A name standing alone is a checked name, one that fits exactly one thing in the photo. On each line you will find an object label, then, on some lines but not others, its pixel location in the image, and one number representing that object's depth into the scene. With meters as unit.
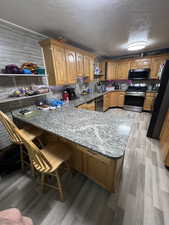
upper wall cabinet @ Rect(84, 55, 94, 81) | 2.97
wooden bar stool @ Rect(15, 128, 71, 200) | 0.95
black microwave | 3.99
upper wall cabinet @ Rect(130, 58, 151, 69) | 3.92
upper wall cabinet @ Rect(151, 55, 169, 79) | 3.67
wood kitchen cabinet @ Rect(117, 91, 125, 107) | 4.57
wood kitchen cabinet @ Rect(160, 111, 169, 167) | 1.72
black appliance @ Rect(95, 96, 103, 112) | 3.45
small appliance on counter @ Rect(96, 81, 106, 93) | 4.38
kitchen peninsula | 0.94
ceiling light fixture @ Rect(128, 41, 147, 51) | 2.68
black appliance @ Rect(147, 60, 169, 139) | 2.02
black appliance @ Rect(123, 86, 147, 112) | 4.19
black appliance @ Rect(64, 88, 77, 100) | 2.92
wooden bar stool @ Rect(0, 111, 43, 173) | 1.26
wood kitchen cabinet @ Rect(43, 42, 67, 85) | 2.03
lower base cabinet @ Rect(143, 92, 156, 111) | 3.93
